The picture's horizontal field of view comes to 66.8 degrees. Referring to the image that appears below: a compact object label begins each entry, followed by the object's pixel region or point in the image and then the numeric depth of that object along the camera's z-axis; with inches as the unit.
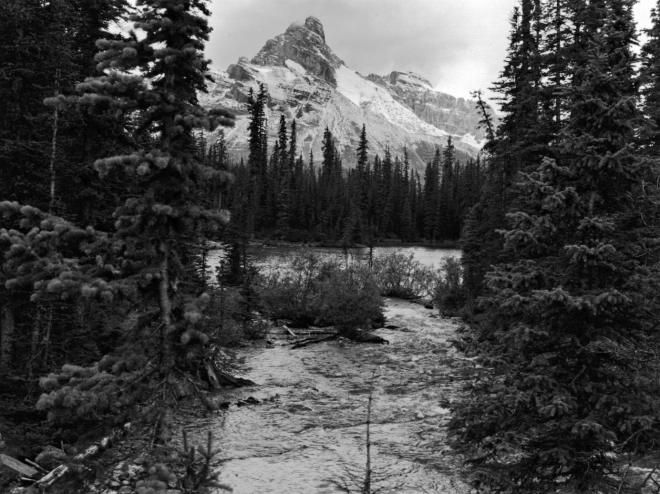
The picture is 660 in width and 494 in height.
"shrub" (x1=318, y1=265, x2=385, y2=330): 1016.2
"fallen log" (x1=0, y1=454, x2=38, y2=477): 351.9
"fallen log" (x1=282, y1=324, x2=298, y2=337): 1045.2
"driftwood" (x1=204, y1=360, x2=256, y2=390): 663.1
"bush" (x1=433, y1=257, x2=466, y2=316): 1305.0
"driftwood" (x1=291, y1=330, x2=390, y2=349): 988.6
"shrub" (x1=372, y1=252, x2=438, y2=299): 1494.8
